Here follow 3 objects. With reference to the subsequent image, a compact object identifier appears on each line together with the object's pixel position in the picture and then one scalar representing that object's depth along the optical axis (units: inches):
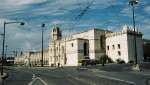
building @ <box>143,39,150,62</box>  1913.9
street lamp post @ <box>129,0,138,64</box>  1110.0
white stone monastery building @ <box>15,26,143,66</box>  1737.2
